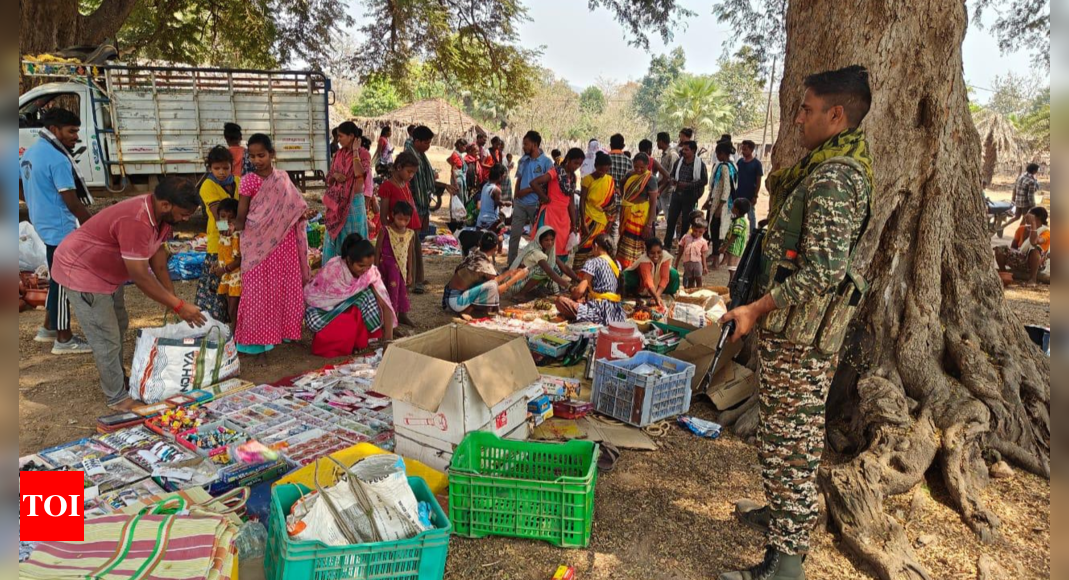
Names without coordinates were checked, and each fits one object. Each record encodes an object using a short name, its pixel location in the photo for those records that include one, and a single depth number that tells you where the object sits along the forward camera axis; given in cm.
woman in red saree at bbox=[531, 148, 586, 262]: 699
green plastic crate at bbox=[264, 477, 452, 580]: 221
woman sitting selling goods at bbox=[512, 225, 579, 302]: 674
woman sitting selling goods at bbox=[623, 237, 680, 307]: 662
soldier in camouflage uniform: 228
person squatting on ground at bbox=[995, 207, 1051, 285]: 839
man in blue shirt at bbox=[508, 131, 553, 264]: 753
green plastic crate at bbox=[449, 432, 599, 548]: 279
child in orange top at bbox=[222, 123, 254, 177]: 615
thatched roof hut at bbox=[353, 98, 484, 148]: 2567
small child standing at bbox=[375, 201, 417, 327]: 573
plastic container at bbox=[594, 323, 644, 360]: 456
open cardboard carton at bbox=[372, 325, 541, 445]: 312
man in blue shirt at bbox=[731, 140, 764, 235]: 905
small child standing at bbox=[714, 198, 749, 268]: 812
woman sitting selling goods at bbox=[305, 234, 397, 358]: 509
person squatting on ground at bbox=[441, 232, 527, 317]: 619
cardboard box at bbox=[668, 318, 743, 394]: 446
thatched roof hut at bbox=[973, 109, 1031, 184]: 2041
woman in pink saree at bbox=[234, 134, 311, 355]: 464
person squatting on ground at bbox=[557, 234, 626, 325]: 610
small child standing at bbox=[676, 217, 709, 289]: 765
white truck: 897
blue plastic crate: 398
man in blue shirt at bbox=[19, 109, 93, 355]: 460
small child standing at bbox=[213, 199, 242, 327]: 490
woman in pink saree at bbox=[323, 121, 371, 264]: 595
